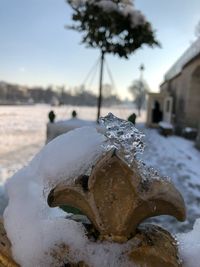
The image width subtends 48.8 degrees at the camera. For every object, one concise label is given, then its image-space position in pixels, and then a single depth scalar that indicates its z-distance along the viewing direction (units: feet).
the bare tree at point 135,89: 149.78
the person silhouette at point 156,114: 44.44
